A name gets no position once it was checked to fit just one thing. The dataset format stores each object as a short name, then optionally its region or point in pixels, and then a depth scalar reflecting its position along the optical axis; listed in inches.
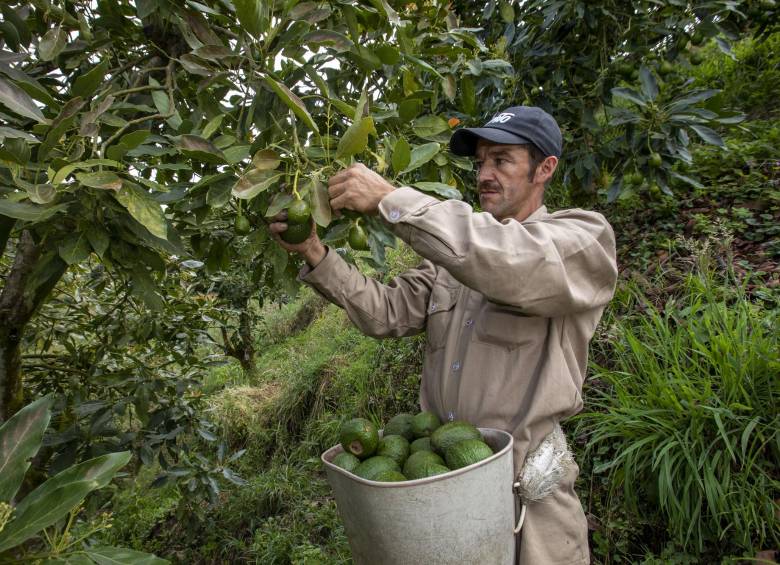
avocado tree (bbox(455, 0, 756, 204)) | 100.5
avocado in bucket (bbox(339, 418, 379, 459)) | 50.0
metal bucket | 40.4
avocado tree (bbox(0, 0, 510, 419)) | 44.4
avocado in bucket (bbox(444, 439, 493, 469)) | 44.1
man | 47.4
